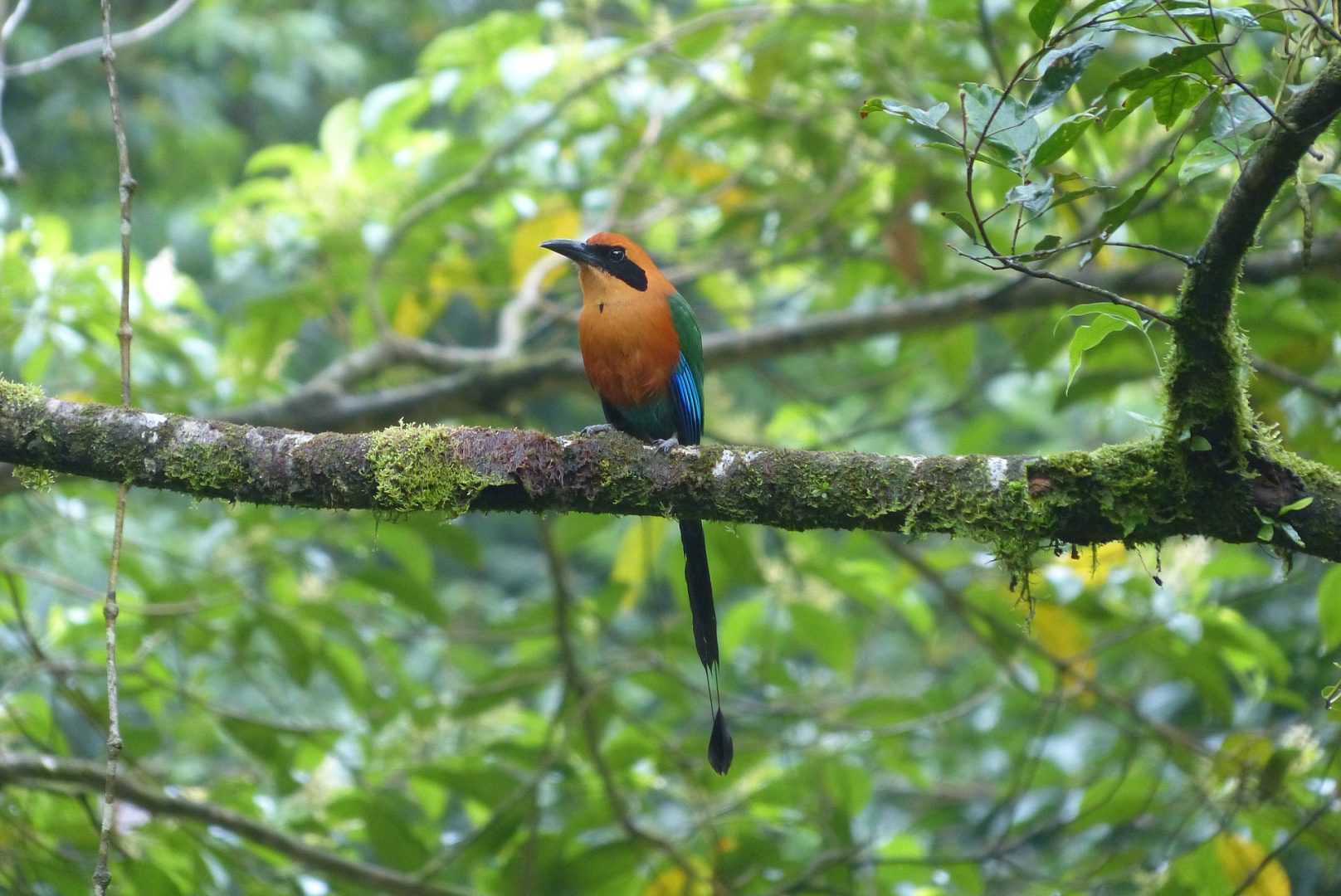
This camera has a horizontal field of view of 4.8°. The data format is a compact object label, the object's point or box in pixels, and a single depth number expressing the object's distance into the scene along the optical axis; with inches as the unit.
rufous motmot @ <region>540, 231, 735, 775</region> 435.1
